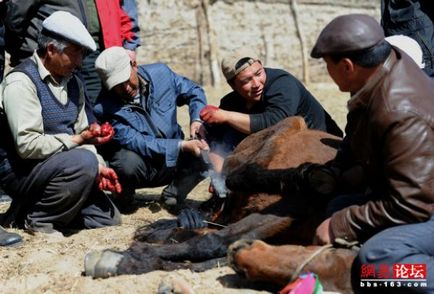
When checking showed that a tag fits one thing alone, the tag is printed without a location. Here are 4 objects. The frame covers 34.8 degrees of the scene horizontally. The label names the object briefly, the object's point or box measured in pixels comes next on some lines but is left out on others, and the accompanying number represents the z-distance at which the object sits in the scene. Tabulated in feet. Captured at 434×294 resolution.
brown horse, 12.91
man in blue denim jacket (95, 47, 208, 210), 17.82
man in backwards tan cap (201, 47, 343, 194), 16.81
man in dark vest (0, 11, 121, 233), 15.74
